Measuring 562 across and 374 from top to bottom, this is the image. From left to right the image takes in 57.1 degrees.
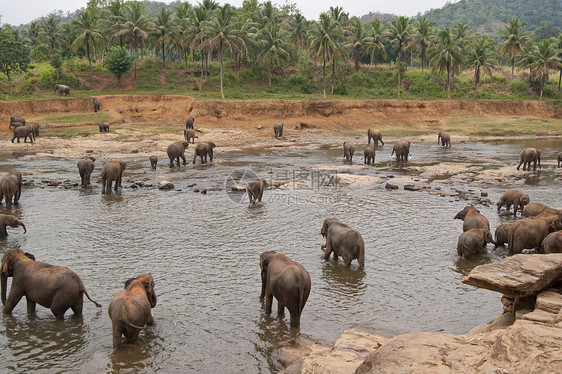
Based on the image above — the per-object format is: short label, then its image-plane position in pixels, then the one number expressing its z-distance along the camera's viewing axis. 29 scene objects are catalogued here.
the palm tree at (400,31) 63.44
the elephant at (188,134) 38.56
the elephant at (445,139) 40.59
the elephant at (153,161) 28.73
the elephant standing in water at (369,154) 31.33
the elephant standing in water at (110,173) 22.11
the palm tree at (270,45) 57.00
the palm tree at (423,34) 69.00
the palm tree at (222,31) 48.97
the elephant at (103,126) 40.75
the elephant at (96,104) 47.78
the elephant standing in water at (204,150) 31.05
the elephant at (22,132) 37.69
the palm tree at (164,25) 56.56
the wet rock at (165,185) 23.44
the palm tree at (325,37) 53.75
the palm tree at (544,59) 60.84
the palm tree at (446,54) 56.84
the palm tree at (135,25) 52.97
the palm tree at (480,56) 60.25
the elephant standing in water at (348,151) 32.66
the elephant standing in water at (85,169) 23.77
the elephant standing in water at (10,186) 19.41
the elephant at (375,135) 40.97
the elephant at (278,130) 45.12
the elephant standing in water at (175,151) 29.41
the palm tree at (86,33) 52.94
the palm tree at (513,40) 64.50
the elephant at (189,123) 43.00
